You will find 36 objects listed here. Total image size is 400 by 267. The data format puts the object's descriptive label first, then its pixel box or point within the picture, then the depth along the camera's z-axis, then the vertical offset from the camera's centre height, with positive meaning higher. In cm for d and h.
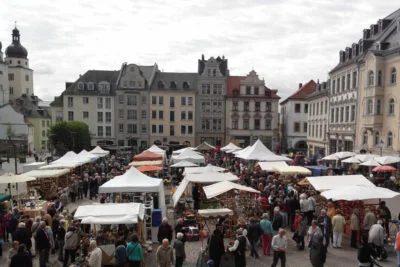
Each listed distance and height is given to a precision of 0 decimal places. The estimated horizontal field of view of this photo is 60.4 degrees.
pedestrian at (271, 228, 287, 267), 913 -339
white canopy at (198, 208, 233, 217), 1149 -321
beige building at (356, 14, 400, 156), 2823 +213
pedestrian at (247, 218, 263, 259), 1066 -363
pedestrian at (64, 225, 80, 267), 950 -349
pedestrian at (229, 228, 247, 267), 893 -344
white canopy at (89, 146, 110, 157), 3020 -315
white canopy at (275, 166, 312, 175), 1875 -287
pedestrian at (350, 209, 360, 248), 1152 -368
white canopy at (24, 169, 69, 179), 1743 -294
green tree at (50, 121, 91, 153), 4666 -262
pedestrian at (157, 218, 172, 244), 1041 -344
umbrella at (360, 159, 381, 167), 2211 -289
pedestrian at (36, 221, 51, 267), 956 -352
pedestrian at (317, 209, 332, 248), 1093 -341
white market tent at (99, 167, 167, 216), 1359 -274
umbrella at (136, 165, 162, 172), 2064 -310
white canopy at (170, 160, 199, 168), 2244 -306
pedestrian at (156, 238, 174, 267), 855 -342
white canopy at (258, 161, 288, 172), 1992 -281
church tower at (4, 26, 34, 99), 8006 +1146
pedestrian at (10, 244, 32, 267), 818 -339
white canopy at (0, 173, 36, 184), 1512 -277
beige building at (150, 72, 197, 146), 5372 +83
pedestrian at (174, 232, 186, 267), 916 -356
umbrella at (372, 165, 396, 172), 2100 -309
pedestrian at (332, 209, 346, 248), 1138 -364
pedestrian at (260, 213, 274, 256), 1078 -370
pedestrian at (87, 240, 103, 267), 801 -328
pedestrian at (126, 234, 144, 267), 855 -340
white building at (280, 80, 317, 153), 5519 -48
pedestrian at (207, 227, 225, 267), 886 -334
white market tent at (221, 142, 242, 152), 3351 -299
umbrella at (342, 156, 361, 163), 2464 -303
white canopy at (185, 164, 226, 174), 1786 -277
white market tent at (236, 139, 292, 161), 2401 -265
